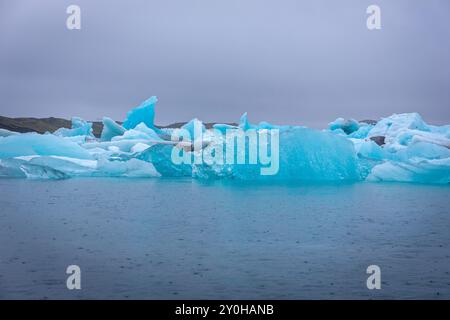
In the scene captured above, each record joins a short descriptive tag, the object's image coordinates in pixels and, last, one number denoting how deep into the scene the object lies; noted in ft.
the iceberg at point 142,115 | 146.92
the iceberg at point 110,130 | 142.31
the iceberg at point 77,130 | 155.10
